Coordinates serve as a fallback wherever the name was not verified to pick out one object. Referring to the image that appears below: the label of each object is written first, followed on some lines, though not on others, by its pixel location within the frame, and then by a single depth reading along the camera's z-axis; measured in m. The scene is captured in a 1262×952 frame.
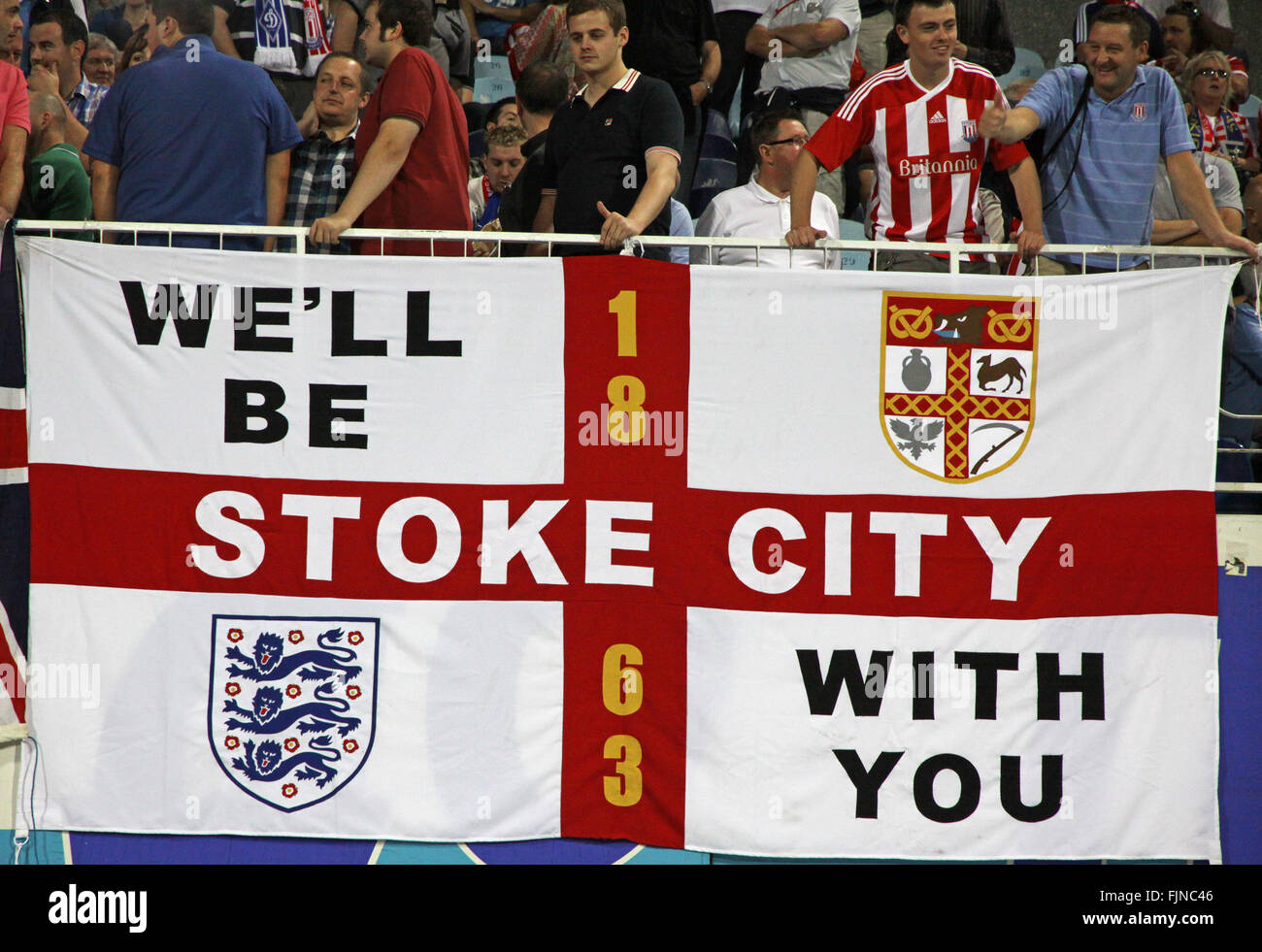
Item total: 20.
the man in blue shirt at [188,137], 11.00
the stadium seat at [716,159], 15.70
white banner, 10.16
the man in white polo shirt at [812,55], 15.28
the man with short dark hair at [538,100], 12.68
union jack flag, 10.28
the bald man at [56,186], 11.32
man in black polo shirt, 10.86
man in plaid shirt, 11.64
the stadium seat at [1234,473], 11.08
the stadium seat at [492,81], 18.44
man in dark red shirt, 10.70
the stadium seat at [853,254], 15.09
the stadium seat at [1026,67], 19.77
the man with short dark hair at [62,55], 15.14
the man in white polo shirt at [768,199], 12.59
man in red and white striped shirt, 10.98
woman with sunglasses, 16.94
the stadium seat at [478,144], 16.39
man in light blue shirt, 10.92
